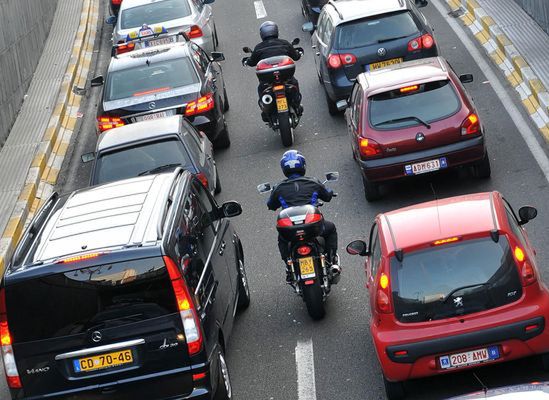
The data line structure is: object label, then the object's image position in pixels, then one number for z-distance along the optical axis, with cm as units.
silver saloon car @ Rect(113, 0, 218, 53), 2567
